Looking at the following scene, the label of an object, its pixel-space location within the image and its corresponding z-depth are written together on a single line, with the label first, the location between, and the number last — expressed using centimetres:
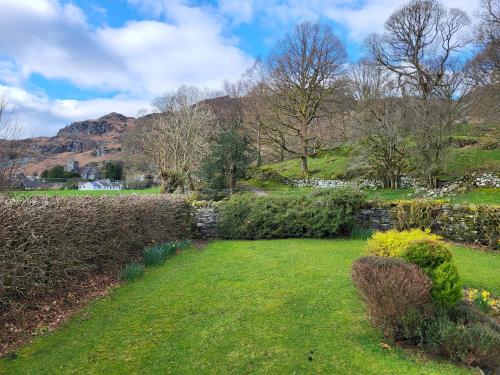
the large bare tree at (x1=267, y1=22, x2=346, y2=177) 2859
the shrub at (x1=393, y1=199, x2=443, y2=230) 1257
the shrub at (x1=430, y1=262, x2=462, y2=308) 445
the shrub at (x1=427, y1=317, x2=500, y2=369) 379
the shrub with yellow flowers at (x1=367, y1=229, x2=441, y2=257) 647
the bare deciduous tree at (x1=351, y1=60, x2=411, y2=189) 2078
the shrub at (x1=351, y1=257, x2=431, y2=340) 413
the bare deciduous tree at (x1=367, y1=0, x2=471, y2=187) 2625
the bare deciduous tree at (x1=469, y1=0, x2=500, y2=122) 1991
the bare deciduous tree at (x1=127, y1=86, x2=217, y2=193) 2114
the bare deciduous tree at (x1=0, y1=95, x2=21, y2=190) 984
